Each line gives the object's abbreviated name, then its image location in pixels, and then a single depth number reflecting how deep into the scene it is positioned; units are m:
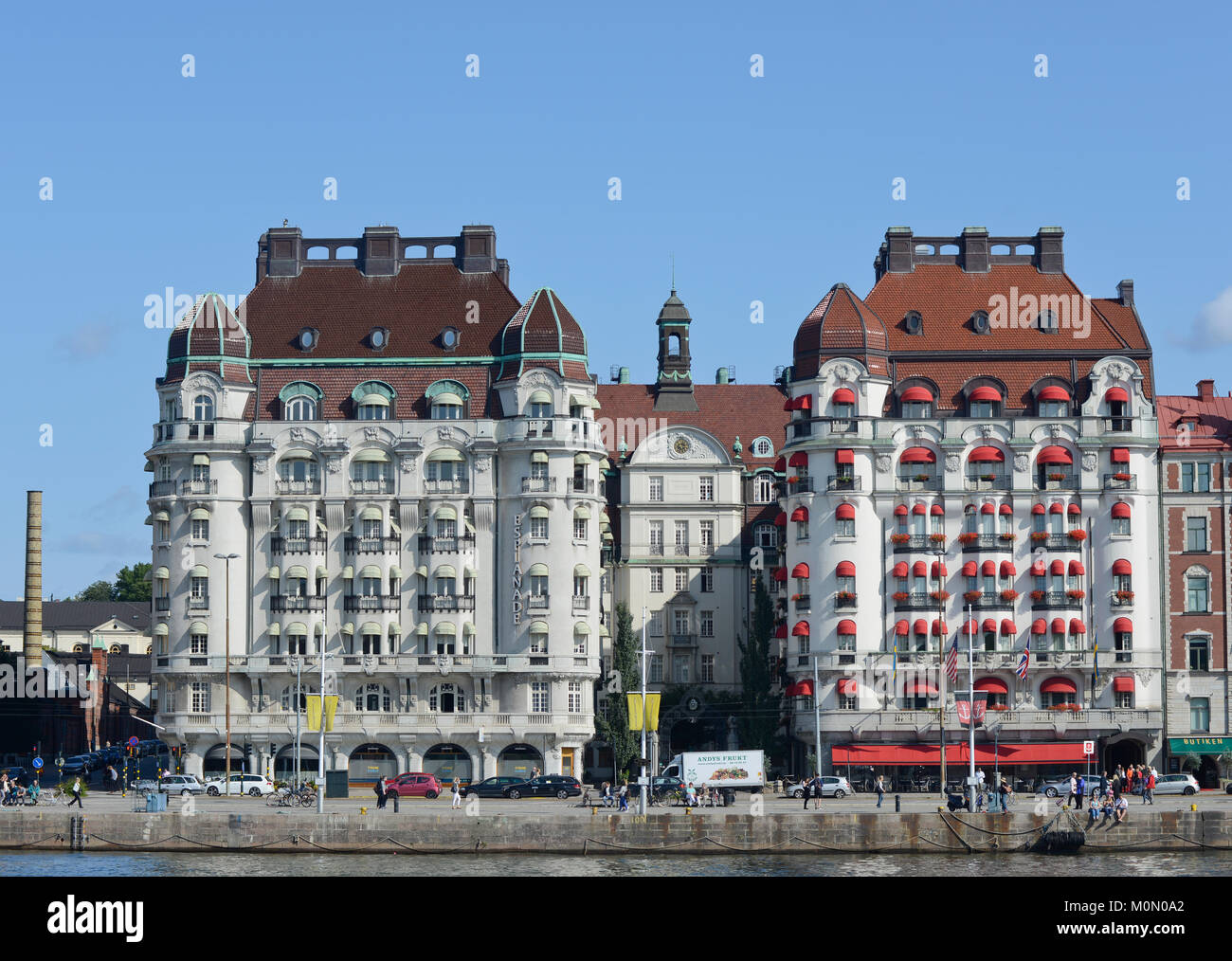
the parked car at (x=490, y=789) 131.38
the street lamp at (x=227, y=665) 139.95
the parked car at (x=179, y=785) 130.12
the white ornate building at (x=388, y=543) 145.88
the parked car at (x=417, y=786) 132.88
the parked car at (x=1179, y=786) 129.88
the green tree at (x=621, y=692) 148.62
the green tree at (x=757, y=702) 151.12
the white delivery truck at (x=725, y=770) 126.31
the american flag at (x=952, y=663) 123.31
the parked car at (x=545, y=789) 130.75
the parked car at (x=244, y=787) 130.25
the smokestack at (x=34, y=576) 179.50
